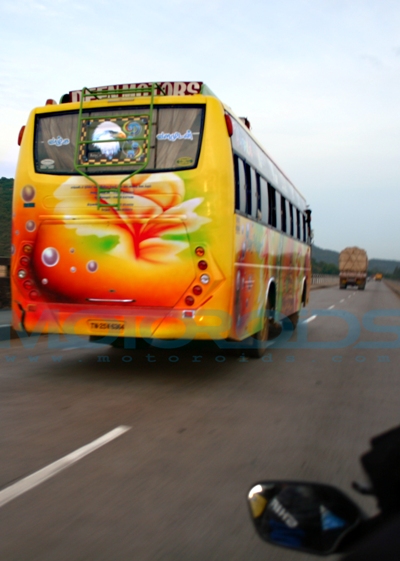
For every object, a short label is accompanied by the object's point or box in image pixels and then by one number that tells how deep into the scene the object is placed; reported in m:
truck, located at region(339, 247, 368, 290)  60.53
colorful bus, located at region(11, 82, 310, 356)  7.54
